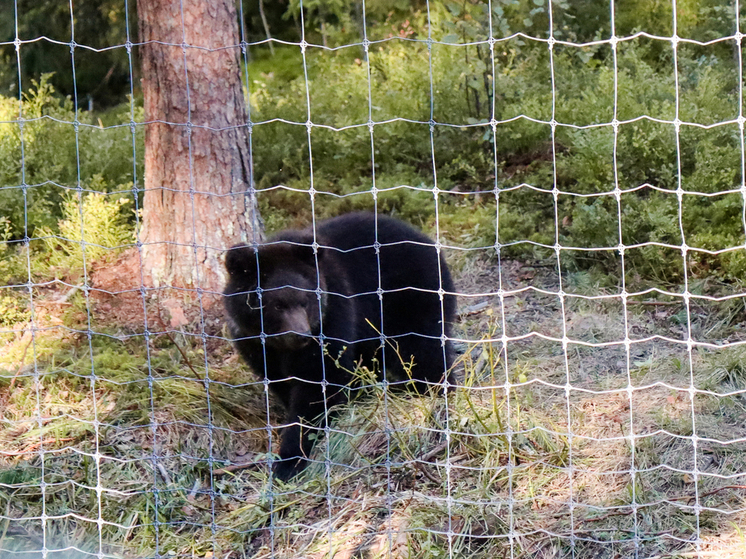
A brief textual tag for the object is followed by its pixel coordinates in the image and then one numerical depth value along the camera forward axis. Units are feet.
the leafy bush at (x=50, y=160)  46.52
